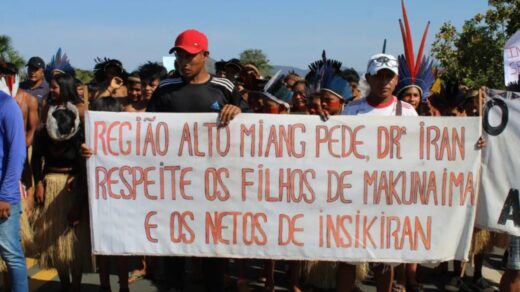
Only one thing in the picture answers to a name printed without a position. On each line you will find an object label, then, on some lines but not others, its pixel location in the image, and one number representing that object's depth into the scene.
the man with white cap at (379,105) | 4.23
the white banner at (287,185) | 4.16
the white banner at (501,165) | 4.26
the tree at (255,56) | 47.84
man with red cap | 4.14
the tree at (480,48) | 18.70
